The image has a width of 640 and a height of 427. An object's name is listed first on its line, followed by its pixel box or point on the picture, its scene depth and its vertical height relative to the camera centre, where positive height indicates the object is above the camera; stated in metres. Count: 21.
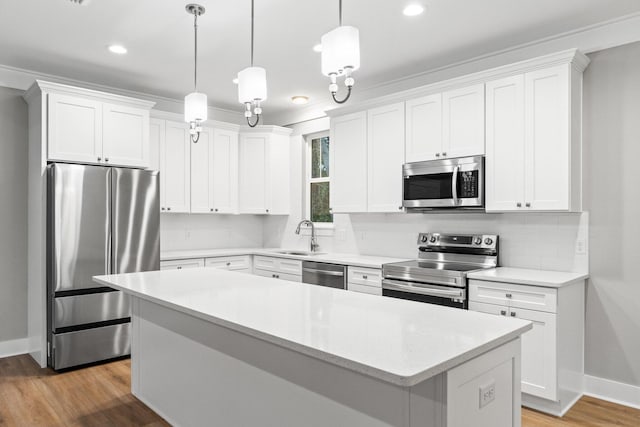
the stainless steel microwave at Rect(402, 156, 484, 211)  3.48 +0.25
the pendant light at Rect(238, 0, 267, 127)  2.26 +0.66
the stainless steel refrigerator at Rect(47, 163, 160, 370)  3.68 -0.33
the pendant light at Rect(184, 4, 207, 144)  2.55 +0.61
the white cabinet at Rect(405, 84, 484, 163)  3.49 +0.75
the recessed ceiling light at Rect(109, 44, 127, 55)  3.54 +1.35
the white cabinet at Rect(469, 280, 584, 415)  2.86 -0.82
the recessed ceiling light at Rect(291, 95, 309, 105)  5.01 +1.33
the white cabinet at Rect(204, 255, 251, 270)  4.79 -0.55
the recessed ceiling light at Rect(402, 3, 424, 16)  2.87 +1.36
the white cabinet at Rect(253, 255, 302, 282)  4.61 -0.59
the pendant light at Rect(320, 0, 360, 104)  1.85 +0.69
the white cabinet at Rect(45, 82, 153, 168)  3.78 +0.79
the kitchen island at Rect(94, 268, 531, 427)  1.36 -0.56
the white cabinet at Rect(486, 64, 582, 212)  3.05 +0.52
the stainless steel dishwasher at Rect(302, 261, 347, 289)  4.15 -0.59
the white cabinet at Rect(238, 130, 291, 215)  5.38 +0.51
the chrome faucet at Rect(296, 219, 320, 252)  5.21 -0.25
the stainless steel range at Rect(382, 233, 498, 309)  3.29 -0.43
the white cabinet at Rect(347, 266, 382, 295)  3.87 -0.60
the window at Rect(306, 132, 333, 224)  5.34 +0.43
